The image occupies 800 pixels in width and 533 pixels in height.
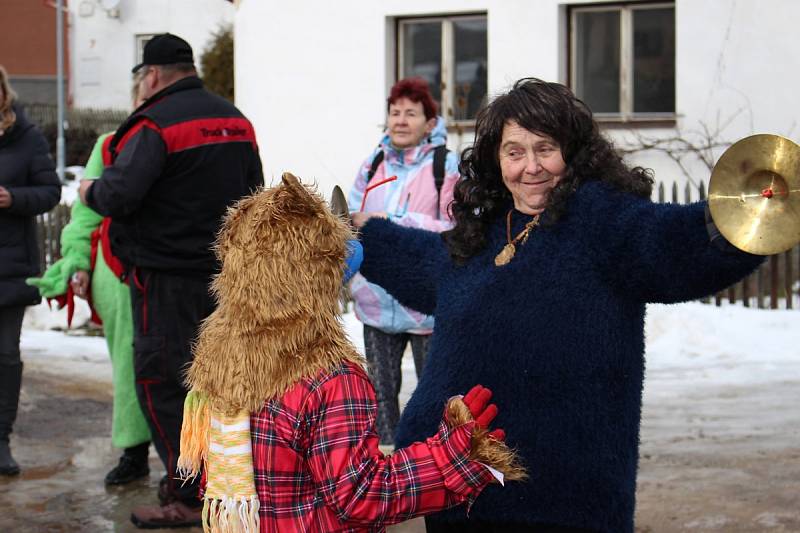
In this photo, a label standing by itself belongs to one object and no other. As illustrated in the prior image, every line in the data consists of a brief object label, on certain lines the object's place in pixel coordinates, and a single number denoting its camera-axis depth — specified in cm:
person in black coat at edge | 605
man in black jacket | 498
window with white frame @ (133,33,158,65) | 2474
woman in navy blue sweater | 279
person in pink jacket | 536
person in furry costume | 258
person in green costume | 576
